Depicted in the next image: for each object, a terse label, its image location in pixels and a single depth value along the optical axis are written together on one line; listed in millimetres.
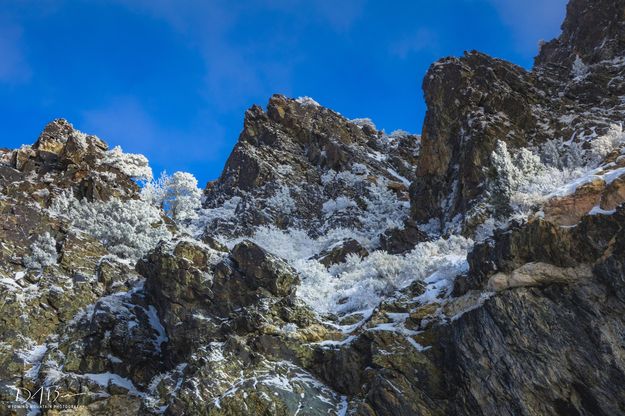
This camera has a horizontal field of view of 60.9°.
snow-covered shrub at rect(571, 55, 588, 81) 52656
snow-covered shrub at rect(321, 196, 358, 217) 60719
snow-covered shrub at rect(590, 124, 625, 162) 33078
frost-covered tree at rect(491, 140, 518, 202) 35881
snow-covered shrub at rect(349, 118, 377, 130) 88825
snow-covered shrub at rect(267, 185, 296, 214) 60531
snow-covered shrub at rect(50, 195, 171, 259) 40000
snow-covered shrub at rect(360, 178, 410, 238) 55906
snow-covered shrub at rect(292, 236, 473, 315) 27547
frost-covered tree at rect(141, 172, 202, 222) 57494
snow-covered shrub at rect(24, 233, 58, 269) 33562
